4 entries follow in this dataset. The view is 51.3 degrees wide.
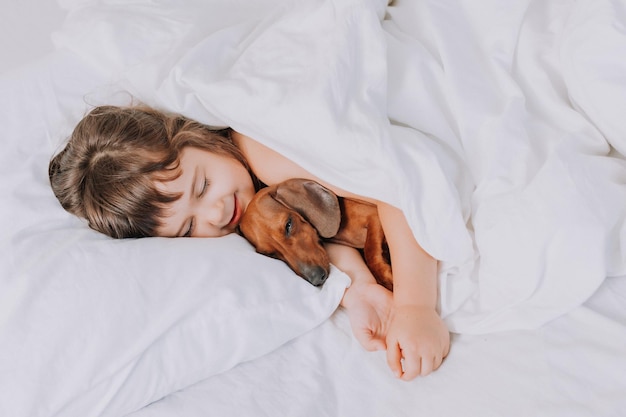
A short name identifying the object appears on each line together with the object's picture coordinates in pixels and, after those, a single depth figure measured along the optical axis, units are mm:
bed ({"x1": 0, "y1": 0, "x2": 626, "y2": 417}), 971
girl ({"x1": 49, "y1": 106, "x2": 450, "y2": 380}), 1232
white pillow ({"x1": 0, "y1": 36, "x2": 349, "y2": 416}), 993
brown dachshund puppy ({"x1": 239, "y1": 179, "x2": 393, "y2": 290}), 1244
